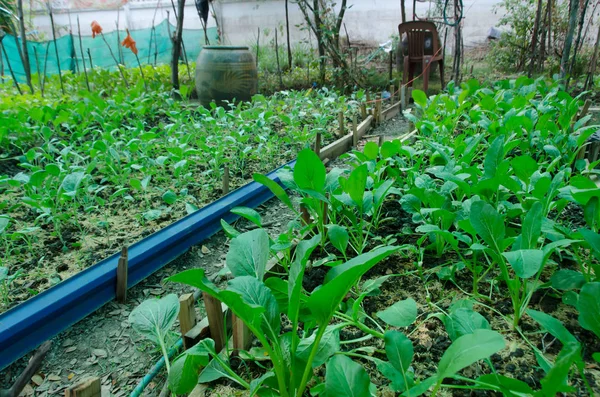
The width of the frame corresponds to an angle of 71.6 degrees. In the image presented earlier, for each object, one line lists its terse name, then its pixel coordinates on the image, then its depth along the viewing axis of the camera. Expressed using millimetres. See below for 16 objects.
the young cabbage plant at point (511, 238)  915
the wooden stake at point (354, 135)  3672
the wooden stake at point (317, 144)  2644
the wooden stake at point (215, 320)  1068
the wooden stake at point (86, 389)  774
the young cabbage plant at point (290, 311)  723
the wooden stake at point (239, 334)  1053
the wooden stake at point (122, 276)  1544
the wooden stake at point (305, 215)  1623
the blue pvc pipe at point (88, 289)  1363
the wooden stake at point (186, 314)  1112
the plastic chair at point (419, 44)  6332
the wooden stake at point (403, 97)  5140
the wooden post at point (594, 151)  2438
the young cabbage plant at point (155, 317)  982
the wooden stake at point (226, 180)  2376
